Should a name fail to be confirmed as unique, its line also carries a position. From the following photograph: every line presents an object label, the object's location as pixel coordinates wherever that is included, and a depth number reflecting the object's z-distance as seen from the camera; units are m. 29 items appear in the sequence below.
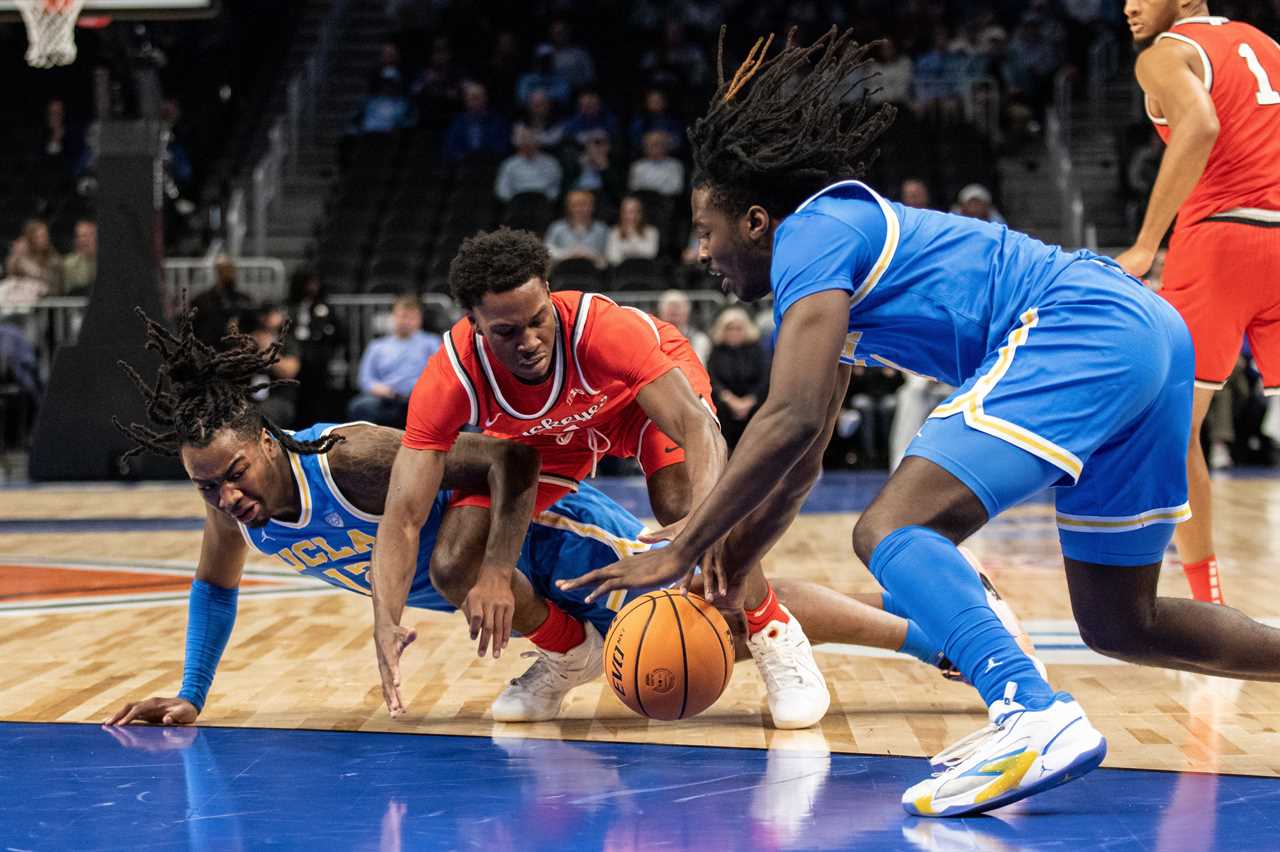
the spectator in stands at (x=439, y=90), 16.27
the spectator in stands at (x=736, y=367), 11.32
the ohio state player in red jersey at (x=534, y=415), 3.93
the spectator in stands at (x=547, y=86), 16.12
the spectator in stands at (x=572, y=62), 16.47
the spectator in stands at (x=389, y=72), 16.53
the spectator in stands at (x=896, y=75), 15.35
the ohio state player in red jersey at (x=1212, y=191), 4.82
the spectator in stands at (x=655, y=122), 14.83
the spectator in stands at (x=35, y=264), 13.43
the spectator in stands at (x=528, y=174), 14.42
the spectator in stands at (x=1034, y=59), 15.64
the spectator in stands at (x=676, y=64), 15.86
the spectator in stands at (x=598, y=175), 14.34
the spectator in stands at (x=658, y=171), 14.10
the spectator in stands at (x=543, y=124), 15.30
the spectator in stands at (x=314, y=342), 12.20
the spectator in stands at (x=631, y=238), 13.10
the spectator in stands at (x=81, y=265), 13.59
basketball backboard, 10.52
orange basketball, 3.63
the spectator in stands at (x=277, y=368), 11.66
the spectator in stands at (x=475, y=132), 15.64
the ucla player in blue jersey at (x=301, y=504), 3.88
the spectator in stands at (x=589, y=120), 15.26
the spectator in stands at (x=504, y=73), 16.80
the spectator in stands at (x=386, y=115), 16.28
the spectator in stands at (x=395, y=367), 11.69
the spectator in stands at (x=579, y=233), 13.09
